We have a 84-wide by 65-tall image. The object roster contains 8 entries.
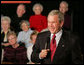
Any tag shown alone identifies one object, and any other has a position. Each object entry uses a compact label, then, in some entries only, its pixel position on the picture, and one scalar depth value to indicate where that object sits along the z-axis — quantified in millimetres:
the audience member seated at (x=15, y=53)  8536
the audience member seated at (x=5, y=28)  9712
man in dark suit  4623
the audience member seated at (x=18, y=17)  10350
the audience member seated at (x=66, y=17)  10113
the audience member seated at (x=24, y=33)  9716
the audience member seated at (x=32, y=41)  8653
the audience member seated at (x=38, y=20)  10146
